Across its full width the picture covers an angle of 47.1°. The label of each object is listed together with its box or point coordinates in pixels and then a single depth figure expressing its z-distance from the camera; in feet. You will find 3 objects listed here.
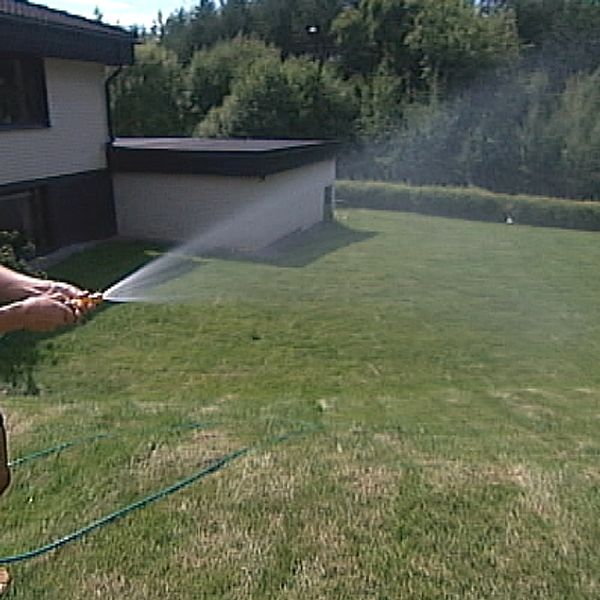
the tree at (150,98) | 87.76
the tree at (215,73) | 94.02
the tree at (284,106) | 82.99
